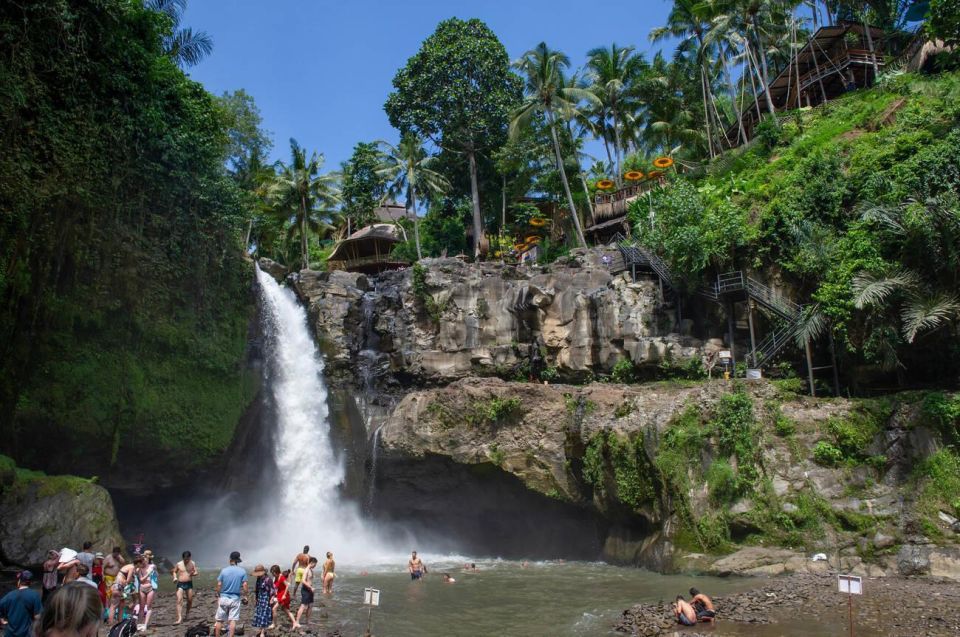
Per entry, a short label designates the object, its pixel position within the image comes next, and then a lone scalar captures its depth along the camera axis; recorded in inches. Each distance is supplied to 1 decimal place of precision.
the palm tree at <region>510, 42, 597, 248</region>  1557.6
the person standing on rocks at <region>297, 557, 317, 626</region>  570.3
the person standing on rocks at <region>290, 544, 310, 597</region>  590.9
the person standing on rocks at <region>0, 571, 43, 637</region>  257.3
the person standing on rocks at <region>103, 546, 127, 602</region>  520.7
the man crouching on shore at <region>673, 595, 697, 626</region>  561.6
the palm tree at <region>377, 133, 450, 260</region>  1847.8
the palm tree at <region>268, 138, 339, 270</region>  1770.4
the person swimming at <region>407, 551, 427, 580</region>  832.3
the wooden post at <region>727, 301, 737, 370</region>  1055.0
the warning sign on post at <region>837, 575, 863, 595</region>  471.5
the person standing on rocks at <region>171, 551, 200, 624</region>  559.8
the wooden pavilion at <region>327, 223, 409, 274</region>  1919.3
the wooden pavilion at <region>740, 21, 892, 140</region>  1589.6
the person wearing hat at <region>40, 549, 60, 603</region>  440.6
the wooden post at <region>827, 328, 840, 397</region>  957.1
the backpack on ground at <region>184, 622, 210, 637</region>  509.9
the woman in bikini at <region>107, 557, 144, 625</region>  498.0
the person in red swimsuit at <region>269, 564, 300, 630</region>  555.5
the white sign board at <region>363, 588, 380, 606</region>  507.6
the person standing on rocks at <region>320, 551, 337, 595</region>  733.3
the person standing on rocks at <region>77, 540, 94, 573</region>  485.7
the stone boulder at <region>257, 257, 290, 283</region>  1302.3
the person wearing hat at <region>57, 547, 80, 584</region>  366.0
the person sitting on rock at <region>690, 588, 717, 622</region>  573.9
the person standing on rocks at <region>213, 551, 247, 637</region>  460.1
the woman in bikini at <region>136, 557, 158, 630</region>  523.5
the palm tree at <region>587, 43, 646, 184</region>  1861.5
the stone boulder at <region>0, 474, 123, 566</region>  722.8
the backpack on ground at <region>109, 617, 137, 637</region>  410.9
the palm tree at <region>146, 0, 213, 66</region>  1167.6
